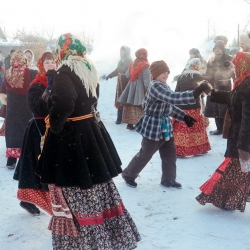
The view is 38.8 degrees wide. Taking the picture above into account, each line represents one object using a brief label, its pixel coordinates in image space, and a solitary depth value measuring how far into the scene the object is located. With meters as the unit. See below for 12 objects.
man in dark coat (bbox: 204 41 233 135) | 6.65
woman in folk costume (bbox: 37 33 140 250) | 2.39
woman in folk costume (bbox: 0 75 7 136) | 5.10
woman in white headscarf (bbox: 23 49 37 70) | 7.26
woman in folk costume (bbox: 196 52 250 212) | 3.09
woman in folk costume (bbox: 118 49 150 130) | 7.29
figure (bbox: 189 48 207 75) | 7.26
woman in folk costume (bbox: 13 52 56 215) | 3.27
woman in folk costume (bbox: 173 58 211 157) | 5.53
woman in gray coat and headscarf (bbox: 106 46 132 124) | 8.49
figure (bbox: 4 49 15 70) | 11.48
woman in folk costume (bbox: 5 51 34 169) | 4.79
